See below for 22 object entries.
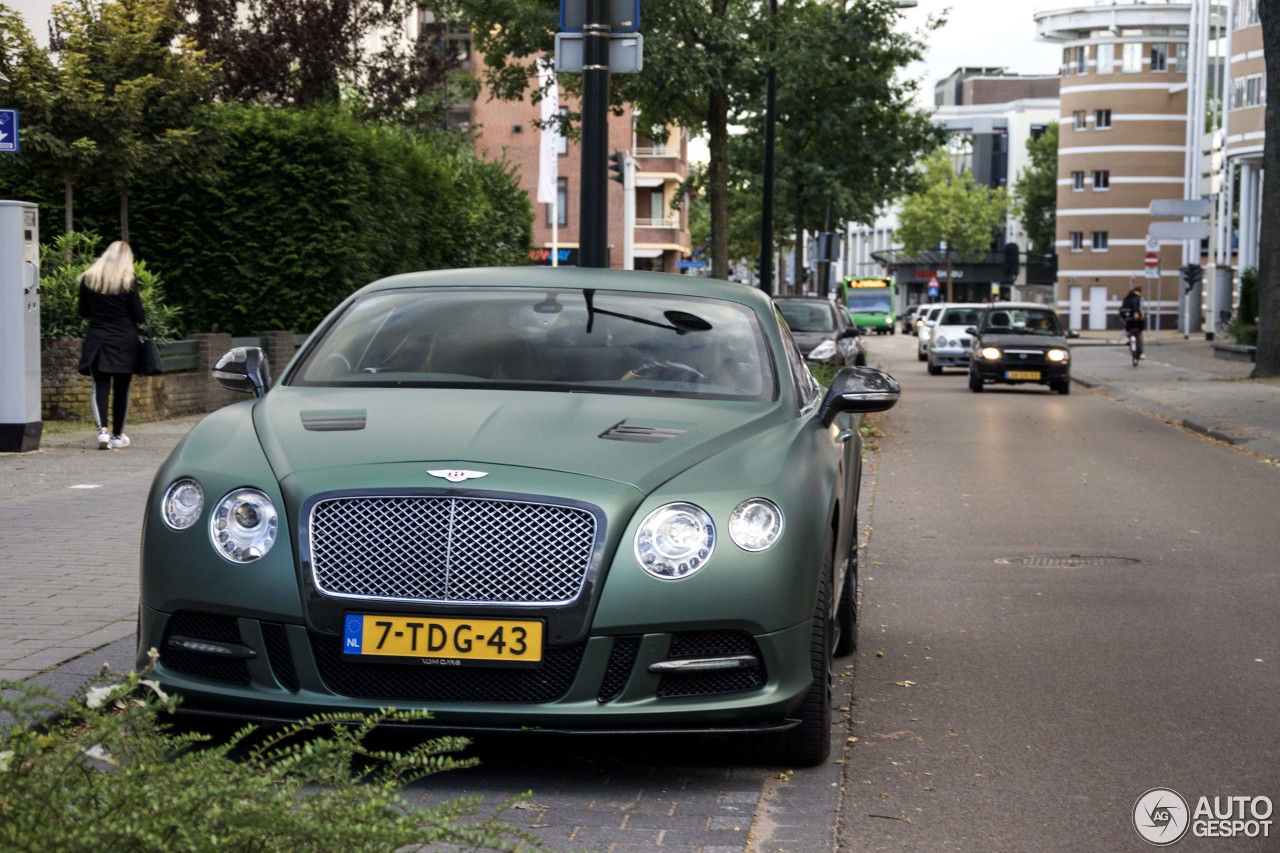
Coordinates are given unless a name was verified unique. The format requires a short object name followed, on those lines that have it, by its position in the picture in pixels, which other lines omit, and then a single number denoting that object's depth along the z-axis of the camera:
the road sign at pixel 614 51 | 12.81
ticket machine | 14.52
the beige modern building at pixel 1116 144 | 102.81
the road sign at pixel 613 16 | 12.73
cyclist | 41.00
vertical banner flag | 31.59
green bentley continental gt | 4.83
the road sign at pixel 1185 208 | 49.62
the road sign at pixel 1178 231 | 49.94
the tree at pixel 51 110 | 20.75
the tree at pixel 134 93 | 21.23
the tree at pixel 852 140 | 44.94
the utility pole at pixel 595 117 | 12.49
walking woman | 15.31
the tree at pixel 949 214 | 122.88
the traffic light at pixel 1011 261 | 55.98
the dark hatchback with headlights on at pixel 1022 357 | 31.03
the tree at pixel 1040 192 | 126.25
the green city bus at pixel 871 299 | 88.38
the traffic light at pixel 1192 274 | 63.91
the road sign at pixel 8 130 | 13.60
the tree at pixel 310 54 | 32.66
